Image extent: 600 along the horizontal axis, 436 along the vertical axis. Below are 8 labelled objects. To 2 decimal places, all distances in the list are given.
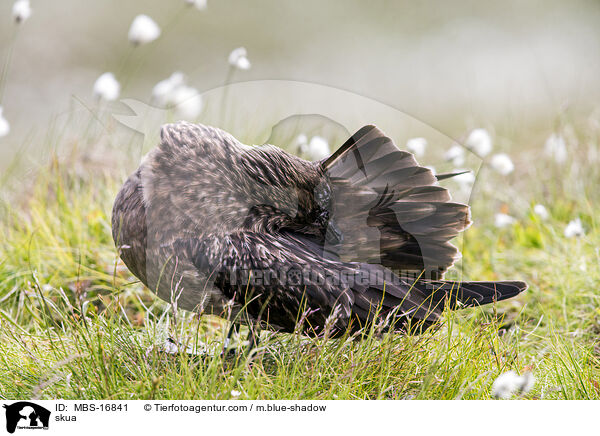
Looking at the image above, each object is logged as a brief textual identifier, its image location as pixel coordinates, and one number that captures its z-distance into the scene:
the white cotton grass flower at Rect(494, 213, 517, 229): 8.51
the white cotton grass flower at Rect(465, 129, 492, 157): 7.82
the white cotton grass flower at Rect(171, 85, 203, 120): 5.96
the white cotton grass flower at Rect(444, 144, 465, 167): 6.36
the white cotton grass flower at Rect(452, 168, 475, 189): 6.34
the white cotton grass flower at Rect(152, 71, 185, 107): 7.52
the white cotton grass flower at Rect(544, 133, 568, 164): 9.91
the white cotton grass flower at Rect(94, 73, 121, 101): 7.25
